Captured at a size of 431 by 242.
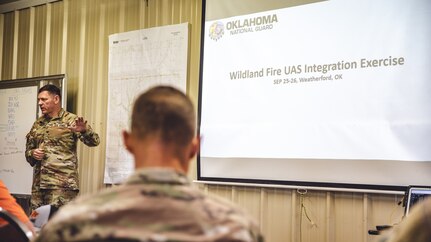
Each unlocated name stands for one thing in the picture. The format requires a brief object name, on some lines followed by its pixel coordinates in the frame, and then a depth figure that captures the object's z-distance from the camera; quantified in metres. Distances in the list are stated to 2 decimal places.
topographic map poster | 3.77
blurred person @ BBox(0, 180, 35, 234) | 1.65
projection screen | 2.70
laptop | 2.31
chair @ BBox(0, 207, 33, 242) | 1.32
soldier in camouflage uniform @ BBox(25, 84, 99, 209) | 3.73
